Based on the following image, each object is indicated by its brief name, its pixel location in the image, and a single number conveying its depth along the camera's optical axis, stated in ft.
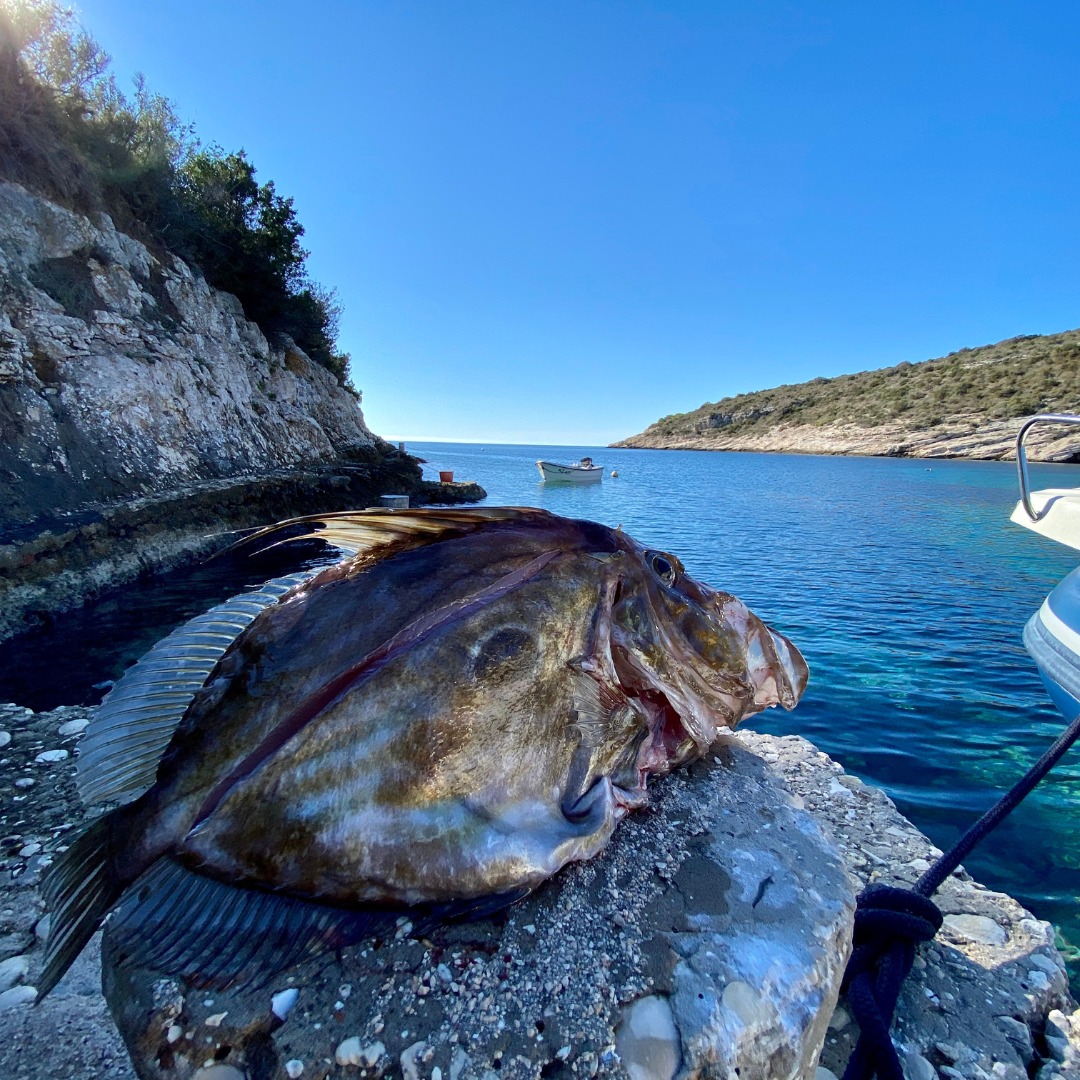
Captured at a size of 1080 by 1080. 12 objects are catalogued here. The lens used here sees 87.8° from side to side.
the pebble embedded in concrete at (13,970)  0.96
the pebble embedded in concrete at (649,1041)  0.81
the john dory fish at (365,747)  0.82
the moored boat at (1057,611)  2.14
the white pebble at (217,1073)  0.78
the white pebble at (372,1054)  0.79
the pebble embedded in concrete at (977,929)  1.40
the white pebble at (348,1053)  0.79
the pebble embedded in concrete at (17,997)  0.91
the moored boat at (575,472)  106.89
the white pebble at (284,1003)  0.84
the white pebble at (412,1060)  0.78
